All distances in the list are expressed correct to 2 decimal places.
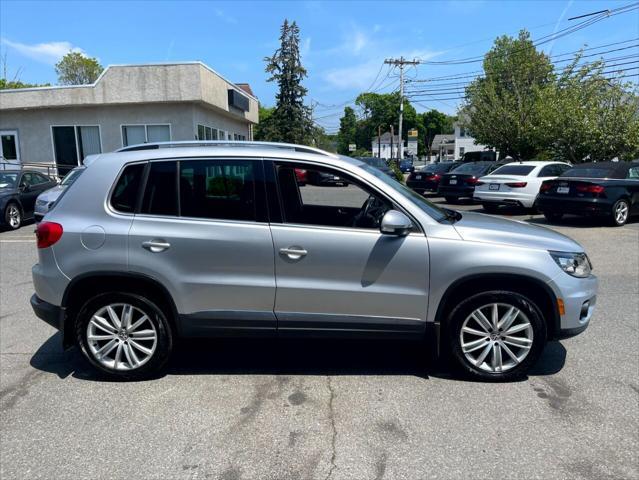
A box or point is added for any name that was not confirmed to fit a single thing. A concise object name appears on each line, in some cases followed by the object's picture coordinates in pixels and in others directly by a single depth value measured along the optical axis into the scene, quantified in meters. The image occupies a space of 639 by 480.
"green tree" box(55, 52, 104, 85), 58.88
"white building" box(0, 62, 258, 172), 19.86
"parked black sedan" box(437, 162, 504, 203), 16.53
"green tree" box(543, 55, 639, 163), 18.34
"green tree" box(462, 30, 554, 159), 24.97
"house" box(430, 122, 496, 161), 78.06
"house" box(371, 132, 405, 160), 96.40
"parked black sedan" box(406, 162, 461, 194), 19.19
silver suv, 3.60
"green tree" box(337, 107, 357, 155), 122.44
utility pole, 48.50
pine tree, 36.50
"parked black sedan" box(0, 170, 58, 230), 12.21
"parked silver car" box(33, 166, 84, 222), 11.62
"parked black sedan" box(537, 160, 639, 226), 11.40
